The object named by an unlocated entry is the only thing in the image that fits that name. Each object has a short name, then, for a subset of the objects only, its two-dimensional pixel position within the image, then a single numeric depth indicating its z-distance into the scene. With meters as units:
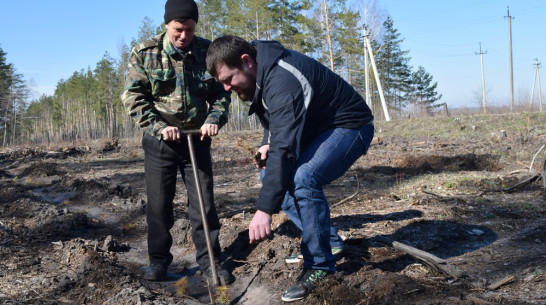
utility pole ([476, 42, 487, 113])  57.53
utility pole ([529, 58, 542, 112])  63.19
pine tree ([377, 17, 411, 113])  50.91
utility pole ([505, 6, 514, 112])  42.47
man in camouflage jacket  3.84
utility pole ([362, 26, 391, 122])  29.20
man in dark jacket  2.88
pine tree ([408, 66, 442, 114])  60.06
